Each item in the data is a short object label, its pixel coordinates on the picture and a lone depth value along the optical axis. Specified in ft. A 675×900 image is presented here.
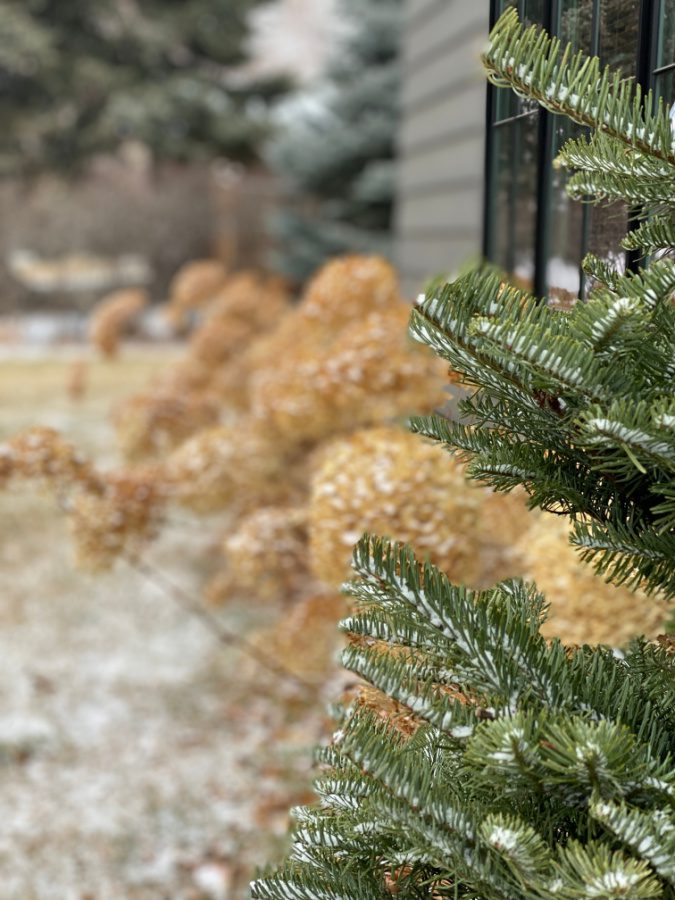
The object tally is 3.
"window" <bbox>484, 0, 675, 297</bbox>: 2.92
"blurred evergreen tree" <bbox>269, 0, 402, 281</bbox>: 28.07
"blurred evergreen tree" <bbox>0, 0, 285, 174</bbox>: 39.01
